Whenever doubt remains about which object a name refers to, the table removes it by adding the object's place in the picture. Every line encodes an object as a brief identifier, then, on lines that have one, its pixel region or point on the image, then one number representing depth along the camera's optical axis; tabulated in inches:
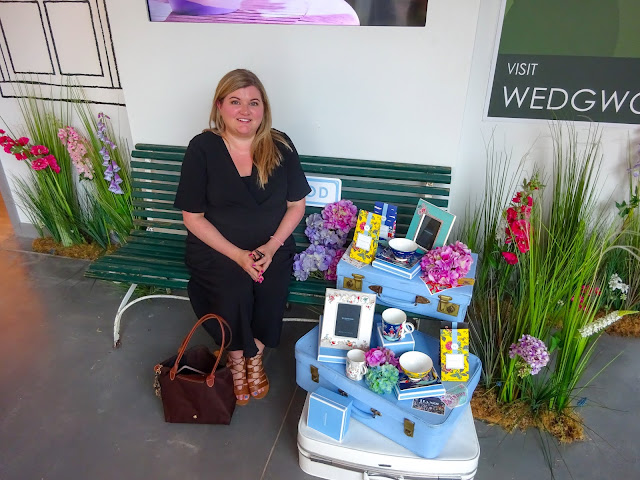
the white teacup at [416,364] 69.8
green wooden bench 94.8
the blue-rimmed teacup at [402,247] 80.4
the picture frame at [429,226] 81.9
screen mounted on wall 90.6
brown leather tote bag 77.6
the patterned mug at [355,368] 70.7
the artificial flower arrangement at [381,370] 68.9
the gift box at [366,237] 82.7
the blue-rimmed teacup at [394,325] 75.2
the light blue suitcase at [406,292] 75.2
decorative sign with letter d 103.7
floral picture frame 76.7
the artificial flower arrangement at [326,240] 91.6
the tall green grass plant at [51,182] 128.0
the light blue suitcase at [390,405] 65.3
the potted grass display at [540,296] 75.3
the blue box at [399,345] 75.4
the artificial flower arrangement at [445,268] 75.4
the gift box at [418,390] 68.1
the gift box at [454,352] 71.9
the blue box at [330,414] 68.9
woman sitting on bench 81.3
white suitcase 67.1
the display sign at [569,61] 91.6
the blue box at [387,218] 89.2
